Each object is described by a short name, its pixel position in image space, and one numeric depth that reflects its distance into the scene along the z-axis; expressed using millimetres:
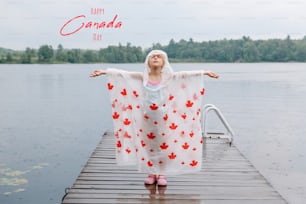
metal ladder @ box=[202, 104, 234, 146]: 7535
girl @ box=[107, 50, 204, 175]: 4545
